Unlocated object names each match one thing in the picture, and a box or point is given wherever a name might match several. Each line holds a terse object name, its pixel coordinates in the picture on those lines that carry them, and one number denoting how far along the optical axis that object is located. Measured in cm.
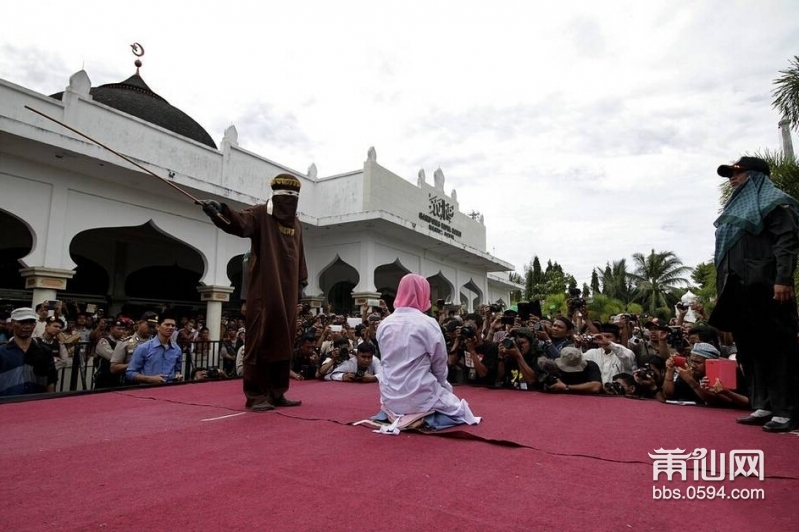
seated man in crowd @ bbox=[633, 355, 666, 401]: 452
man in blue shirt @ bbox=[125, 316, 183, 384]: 510
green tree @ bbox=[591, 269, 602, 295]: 3834
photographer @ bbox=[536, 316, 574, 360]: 548
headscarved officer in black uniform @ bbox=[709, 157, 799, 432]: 284
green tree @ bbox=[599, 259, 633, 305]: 3256
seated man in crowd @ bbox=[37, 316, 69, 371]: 568
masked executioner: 379
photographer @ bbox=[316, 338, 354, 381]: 632
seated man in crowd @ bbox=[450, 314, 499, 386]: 495
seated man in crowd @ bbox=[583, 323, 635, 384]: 516
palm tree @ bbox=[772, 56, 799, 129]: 869
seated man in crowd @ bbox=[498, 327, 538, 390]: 475
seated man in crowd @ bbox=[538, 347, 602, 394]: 466
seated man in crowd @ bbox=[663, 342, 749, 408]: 382
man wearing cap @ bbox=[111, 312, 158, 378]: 542
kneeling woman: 311
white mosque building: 744
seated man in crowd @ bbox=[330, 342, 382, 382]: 604
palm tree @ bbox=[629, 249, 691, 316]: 3034
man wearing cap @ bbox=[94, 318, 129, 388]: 583
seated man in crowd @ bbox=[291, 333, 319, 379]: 658
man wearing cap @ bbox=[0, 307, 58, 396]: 444
